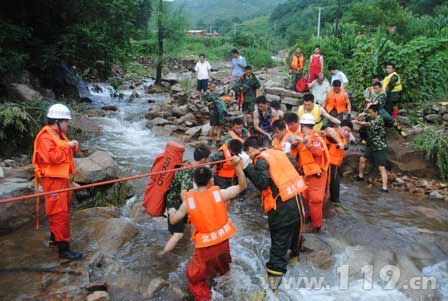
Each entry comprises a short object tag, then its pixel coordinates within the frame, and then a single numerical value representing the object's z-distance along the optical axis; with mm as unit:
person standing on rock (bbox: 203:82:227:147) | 9785
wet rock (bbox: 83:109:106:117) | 14035
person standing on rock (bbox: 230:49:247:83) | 12184
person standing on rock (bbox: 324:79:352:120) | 8328
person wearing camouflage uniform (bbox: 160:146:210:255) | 4582
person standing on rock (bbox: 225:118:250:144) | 6516
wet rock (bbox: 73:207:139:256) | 5055
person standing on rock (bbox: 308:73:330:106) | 9453
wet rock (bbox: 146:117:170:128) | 12514
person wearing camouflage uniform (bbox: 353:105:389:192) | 7258
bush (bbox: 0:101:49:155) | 8086
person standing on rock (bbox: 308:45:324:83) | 10964
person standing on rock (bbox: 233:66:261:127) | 9430
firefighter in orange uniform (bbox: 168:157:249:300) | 3840
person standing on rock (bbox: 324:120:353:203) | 6106
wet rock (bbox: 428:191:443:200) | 7215
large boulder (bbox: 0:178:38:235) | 5211
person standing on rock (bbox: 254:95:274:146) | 7547
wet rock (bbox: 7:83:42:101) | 9984
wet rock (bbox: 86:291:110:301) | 3839
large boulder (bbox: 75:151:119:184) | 6590
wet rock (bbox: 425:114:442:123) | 9000
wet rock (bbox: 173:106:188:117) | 13000
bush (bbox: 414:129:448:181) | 7555
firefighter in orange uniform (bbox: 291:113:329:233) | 5355
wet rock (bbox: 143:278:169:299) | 4109
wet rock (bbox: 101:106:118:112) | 15252
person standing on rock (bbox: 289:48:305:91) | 12389
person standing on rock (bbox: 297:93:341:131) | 6824
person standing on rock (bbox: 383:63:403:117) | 9016
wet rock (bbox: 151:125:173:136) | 11852
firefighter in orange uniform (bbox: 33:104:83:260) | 4312
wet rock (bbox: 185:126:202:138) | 11184
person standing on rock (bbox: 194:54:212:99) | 13030
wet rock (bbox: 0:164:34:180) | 6497
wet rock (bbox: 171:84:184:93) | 16406
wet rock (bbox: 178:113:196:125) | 12289
